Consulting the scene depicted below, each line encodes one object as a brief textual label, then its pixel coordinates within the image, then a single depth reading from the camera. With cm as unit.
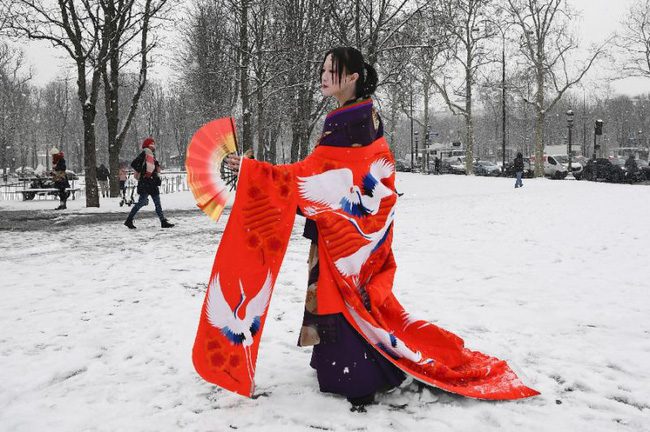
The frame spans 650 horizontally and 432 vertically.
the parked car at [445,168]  4953
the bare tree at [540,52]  3231
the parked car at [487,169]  4406
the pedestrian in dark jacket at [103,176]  2217
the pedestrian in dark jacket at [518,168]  2297
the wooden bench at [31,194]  1984
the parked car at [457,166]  4748
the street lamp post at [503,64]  3552
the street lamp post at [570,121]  3430
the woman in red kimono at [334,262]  272
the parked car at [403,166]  5816
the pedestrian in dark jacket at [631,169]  2531
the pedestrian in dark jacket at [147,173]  1032
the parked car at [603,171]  2619
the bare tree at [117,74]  1722
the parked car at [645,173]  2595
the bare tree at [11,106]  4266
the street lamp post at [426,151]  4516
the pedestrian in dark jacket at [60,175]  1482
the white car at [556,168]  3462
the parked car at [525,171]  3772
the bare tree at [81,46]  1529
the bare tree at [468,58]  3488
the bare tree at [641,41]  3516
